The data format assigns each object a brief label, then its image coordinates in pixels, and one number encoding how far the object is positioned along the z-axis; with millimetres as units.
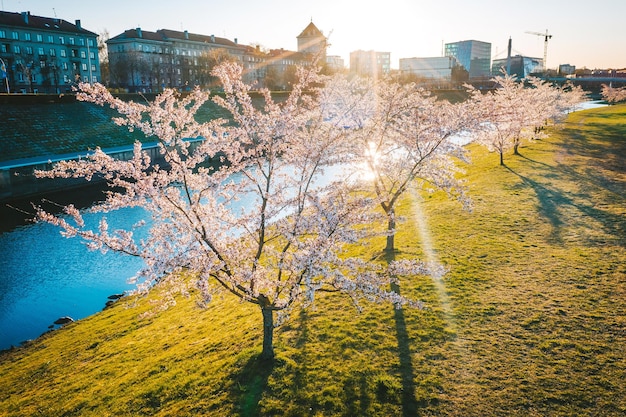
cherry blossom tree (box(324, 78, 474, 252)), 18266
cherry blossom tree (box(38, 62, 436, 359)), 10586
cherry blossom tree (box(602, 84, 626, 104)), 113500
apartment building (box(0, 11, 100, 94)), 92188
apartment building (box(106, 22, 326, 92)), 112812
